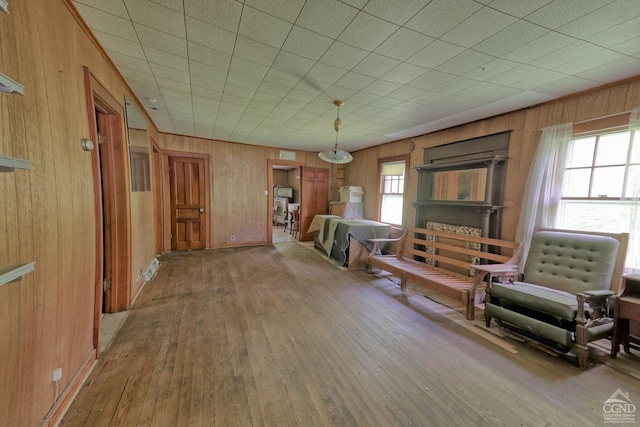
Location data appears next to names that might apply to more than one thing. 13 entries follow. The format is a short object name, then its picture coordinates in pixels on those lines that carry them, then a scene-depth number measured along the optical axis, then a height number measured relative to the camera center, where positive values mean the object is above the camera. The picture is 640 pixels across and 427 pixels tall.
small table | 1.91 -0.87
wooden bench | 2.76 -0.95
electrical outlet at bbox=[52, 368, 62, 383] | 1.35 -1.06
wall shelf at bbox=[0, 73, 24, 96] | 0.74 +0.31
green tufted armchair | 1.92 -0.84
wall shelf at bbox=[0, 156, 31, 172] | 0.72 +0.06
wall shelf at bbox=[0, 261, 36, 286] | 0.74 -0.28
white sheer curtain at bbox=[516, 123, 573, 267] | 2.69 +0.20
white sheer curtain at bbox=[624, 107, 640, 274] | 2.17 -0.31
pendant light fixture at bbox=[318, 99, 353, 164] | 3.35 +0.50
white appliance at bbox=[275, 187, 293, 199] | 10.14 -0.04
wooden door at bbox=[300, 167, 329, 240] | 6.58 -0.11
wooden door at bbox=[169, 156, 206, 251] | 5.19 -0.31
